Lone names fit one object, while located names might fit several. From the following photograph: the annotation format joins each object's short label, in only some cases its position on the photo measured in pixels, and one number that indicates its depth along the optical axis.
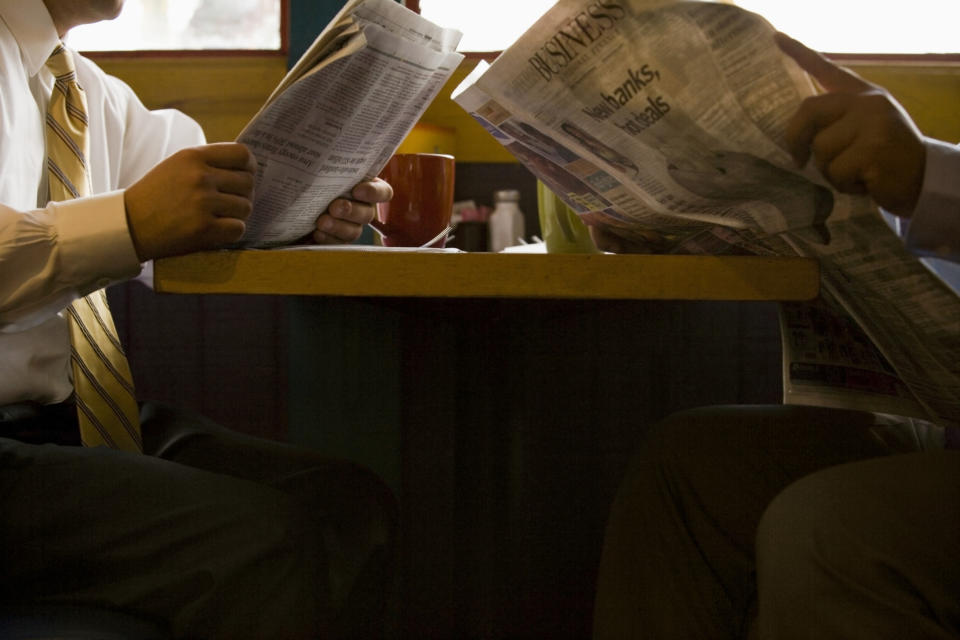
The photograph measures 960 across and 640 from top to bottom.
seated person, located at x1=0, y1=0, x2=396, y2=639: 2.29
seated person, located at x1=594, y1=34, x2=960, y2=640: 2.15
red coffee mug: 2.60
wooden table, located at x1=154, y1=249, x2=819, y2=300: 2.21
